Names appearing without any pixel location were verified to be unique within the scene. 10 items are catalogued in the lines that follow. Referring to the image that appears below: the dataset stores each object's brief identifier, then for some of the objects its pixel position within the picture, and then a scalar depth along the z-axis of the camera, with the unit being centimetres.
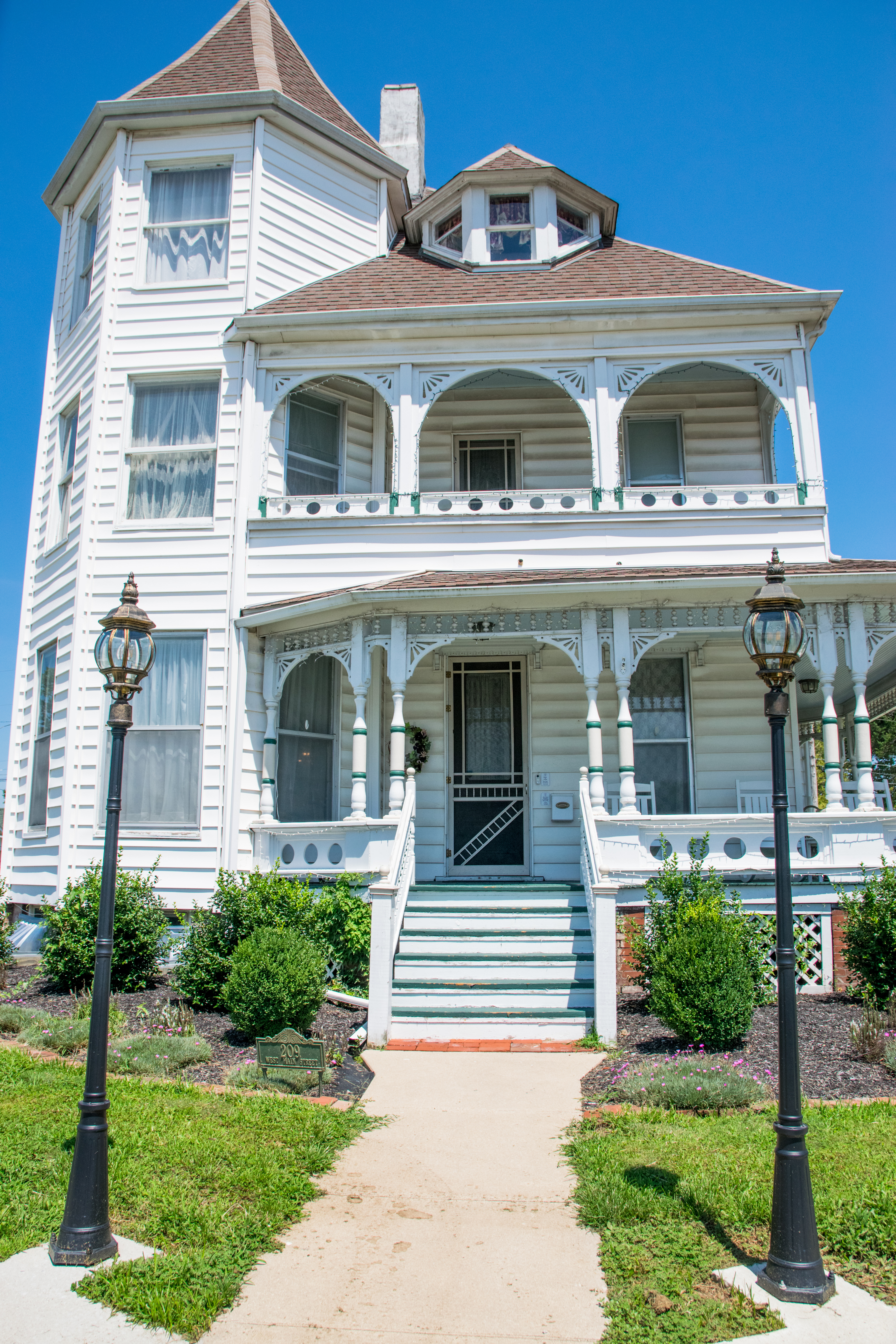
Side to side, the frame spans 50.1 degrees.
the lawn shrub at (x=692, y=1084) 666
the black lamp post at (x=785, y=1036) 416
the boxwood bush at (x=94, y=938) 1034
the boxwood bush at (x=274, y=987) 809
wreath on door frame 1305
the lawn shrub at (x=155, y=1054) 755
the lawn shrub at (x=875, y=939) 885
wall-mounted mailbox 1262
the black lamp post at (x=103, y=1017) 445
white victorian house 1134
